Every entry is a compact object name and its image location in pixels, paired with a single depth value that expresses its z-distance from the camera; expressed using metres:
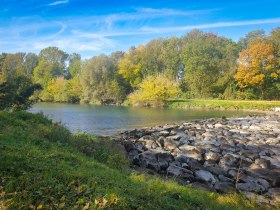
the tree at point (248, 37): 51.18
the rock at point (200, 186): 7.33
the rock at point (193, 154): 9.82
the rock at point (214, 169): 8.56
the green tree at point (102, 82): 51.19
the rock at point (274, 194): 6.94
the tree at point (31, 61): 76.71
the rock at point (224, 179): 8.01
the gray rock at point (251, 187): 7.42
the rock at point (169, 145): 11.17
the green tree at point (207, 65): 48.30
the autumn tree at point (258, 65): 41.81
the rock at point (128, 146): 10.96
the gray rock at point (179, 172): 8.19
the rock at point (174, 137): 13.04
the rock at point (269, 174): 7.89
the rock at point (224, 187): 7.32
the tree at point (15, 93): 11.85
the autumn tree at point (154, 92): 44.27
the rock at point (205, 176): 7.94
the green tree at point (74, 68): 74.80
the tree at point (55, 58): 79.03
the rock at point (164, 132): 14.25
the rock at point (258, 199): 6.50
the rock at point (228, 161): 9.22
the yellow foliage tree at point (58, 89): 54.95
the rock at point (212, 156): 9.80
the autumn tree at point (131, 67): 54.89
